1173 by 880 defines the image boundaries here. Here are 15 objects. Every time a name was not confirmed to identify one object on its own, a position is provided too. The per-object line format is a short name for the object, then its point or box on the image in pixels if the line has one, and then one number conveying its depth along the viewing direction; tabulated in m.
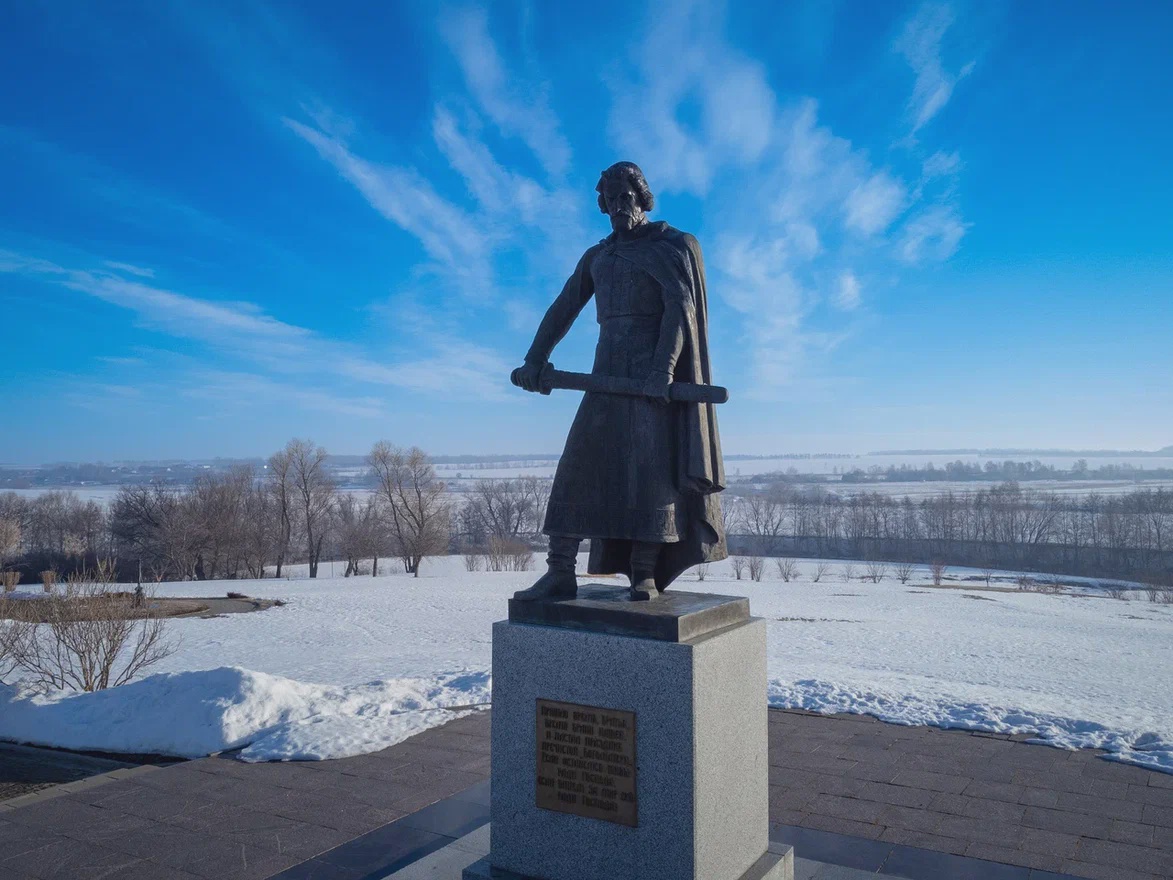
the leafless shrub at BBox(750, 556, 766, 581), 35.08
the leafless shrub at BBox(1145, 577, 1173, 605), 28.75
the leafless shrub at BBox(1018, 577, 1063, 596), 31.58
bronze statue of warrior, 3.72
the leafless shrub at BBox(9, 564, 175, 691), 9.15
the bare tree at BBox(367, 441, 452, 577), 41.29
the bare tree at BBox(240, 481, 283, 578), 39.16
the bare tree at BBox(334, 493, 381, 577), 42.12
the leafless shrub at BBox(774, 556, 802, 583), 35.69
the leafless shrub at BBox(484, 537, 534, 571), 39.06
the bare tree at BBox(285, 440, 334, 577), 42.91
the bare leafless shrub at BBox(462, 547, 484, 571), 40.31
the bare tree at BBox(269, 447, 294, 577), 42.62
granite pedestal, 3.17
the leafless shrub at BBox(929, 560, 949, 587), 34.01
